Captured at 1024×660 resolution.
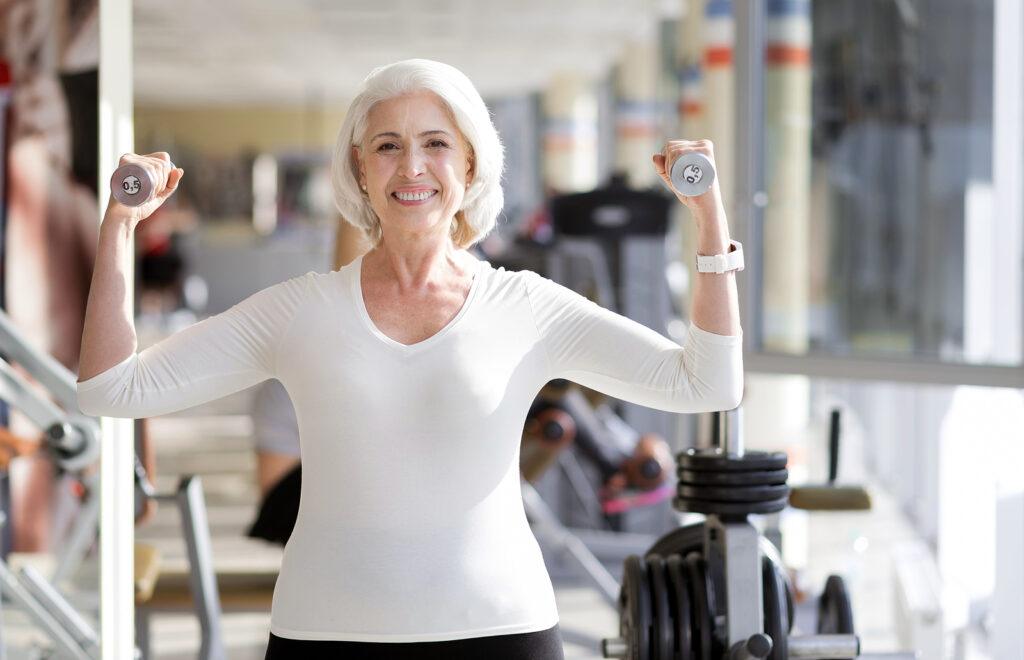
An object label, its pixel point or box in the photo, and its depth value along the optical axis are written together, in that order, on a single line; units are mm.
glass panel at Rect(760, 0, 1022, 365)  4398
